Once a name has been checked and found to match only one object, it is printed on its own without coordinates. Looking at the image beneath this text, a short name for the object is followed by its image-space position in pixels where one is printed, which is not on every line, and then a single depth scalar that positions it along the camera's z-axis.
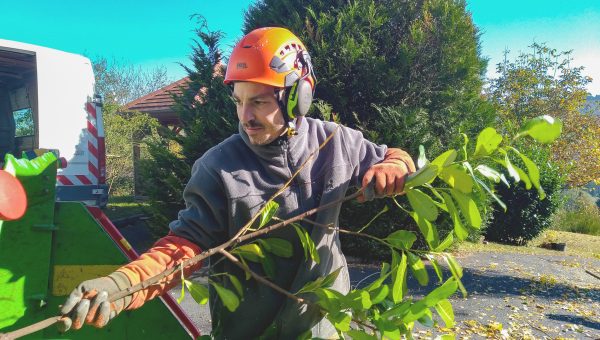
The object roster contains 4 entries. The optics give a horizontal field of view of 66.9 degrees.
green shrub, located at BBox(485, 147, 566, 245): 11.07
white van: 6.63
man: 1.72
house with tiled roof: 13.19
